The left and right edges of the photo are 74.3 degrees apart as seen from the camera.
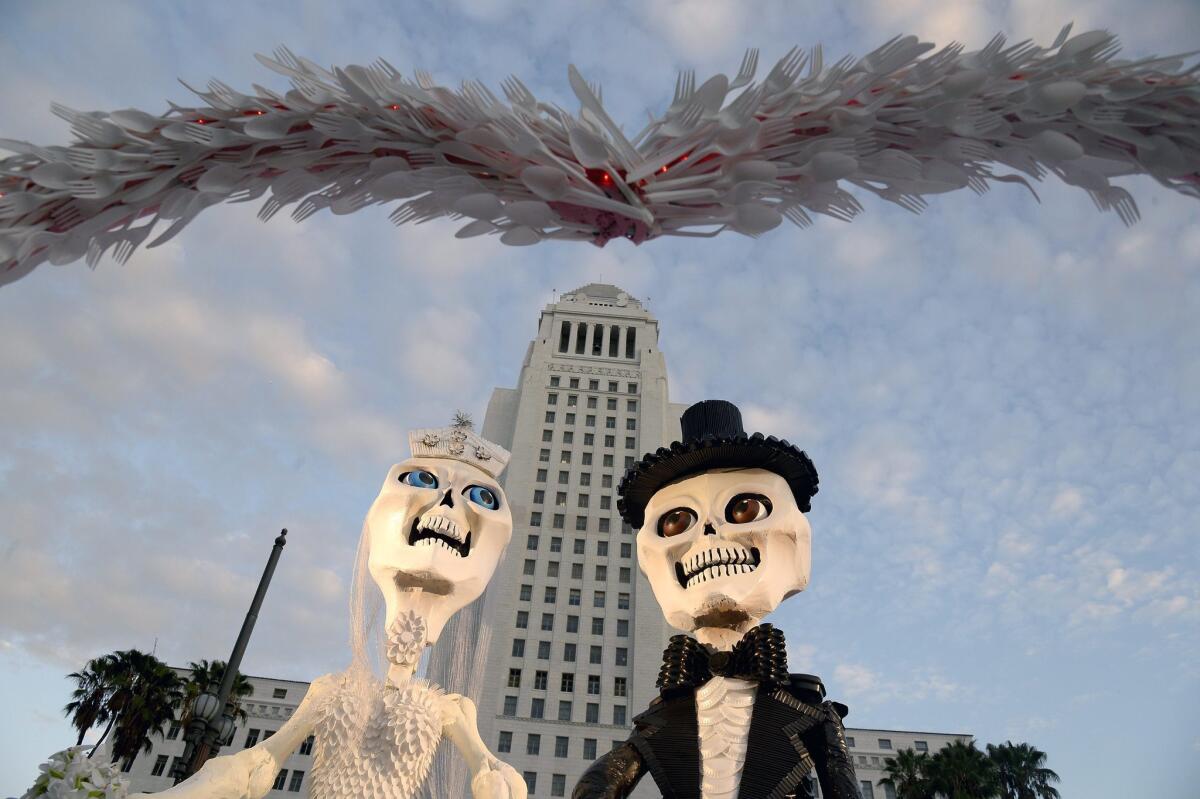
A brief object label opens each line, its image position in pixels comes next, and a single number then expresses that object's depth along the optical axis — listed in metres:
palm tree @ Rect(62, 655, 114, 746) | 20.78
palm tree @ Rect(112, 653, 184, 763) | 20.73
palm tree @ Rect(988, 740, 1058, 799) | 24.19
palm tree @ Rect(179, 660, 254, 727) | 21.28
